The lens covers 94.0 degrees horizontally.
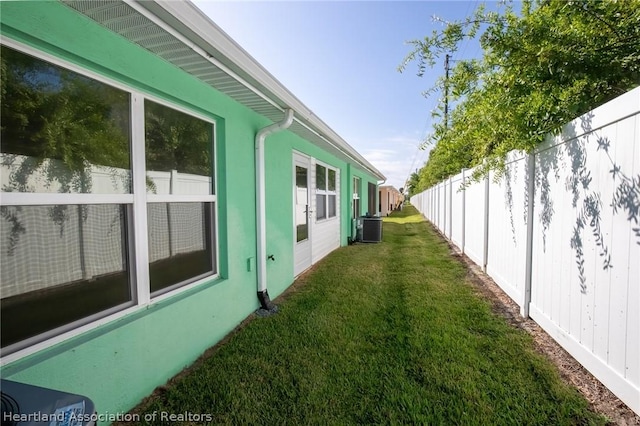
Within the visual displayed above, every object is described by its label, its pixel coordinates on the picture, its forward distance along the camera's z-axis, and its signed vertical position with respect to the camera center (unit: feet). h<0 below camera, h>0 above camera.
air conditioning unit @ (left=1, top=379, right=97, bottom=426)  2.81 -1.98
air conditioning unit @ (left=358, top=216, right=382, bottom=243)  31.17 -2.79
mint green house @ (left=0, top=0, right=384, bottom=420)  5.34 +0.37
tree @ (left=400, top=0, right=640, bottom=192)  7.79 +4.01
